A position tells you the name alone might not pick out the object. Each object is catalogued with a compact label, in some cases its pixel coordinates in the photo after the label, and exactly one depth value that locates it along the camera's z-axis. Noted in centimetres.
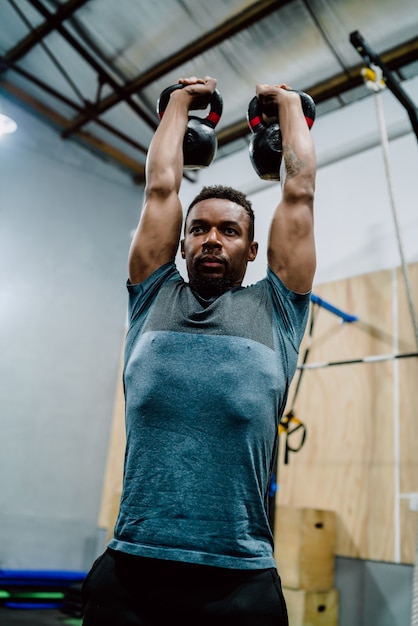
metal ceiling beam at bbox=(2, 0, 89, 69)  460
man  107
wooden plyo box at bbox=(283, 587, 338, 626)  293
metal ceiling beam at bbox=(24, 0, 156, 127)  473
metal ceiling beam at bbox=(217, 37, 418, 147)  413
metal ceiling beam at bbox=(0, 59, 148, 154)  525
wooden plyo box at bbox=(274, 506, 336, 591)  304
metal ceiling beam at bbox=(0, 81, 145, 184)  551
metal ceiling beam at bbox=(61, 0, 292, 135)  416
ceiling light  409
